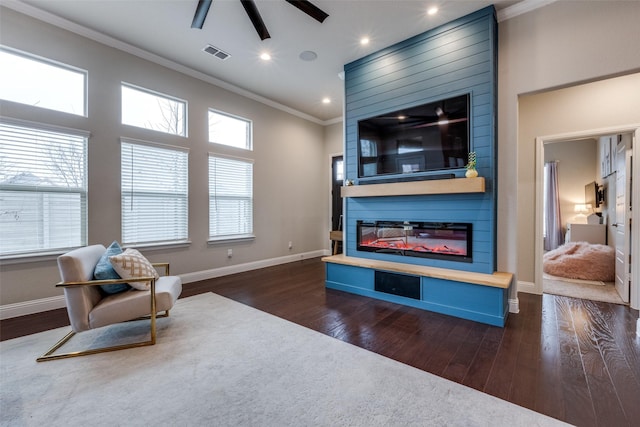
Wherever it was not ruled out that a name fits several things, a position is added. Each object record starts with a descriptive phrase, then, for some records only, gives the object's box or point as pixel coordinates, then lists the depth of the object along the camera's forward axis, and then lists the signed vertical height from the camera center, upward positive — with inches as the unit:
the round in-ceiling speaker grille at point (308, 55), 153.9 +89.6
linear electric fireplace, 125.9 -13.7
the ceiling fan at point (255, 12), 99.0 +75.0
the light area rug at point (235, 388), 60.3 -44.6
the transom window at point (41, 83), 116.5 +59.6
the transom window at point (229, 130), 188.5 +59.6
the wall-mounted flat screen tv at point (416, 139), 124.9 +36.5
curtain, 282.5 -0.3
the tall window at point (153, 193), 148.4 +11.8
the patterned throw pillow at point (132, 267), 94.0 -18.6
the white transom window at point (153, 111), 150.6 +60.1
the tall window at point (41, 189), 115.6 +11.6
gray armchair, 85.4 -29.0
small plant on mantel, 115.7 +18.9
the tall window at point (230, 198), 187.5 +11.2
